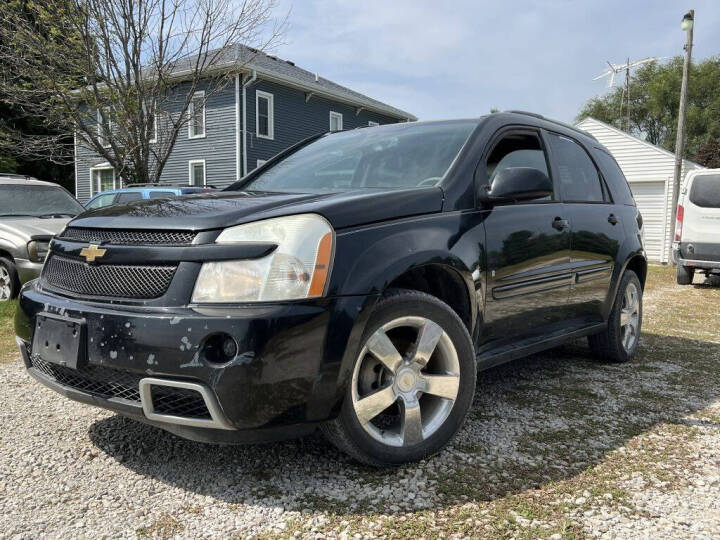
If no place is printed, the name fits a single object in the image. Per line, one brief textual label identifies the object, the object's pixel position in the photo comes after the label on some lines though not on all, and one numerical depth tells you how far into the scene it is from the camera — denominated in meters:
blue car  10.80
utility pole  16.05
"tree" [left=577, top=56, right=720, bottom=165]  48.06
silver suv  6.80
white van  10.50
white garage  18.42
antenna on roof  29.89
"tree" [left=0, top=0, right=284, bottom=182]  14.56
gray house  20.81
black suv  2.24
